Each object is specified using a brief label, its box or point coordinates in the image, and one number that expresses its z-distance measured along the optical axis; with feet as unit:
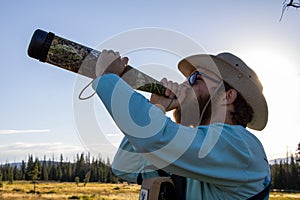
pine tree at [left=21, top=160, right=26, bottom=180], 408.44
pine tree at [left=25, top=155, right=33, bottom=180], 388.37
